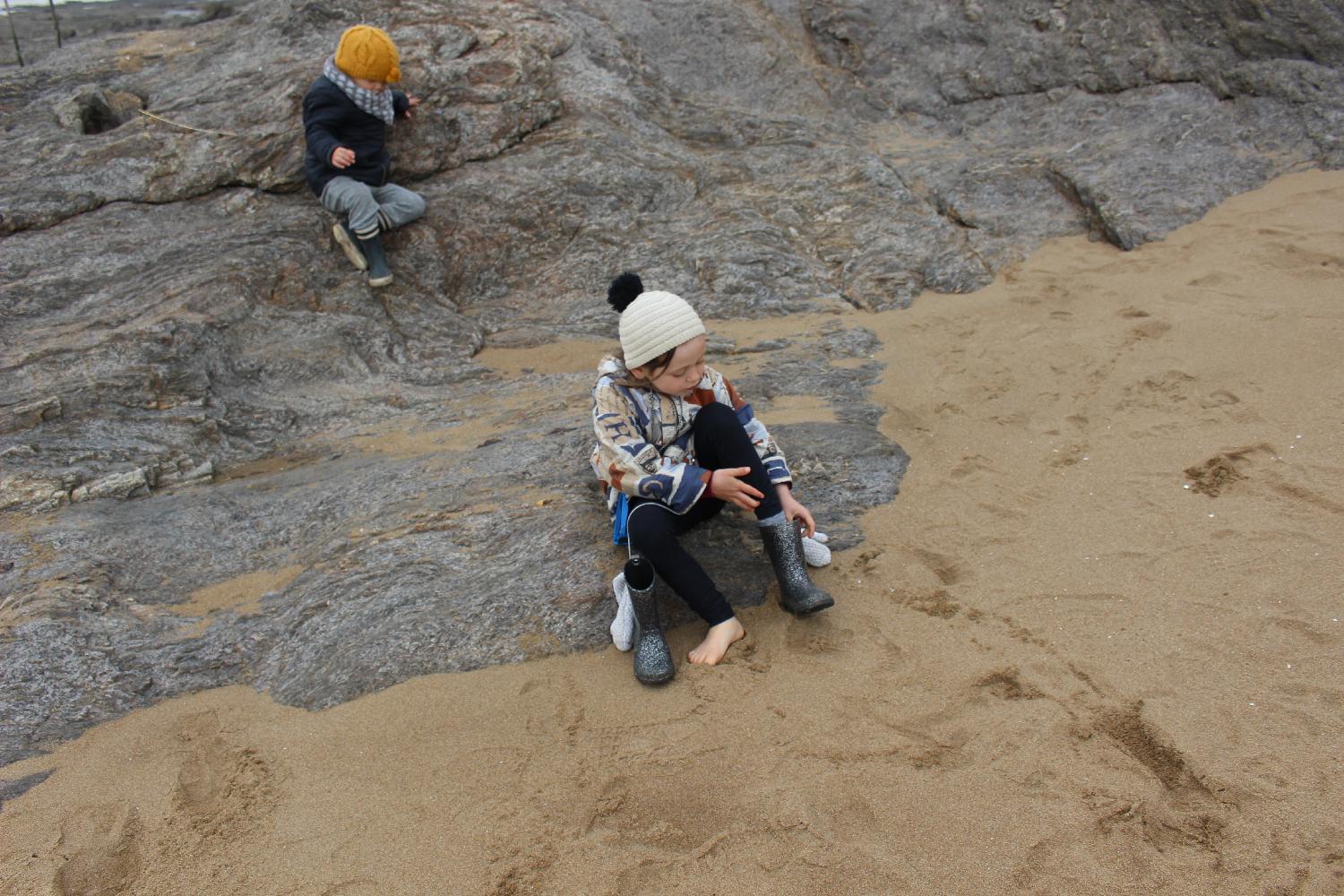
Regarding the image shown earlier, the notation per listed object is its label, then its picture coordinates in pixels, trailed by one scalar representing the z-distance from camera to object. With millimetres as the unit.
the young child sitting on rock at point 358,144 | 5637
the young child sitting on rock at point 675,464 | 3090
